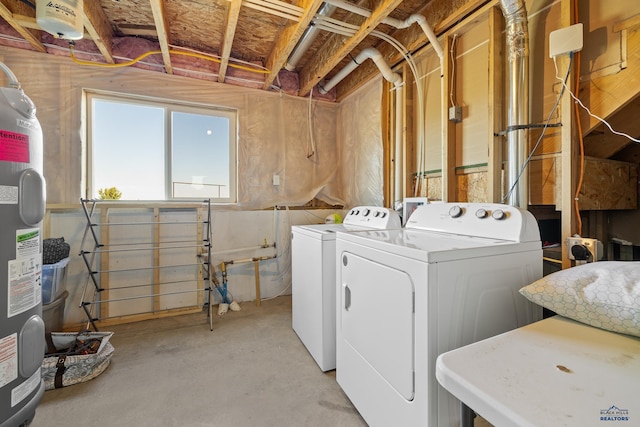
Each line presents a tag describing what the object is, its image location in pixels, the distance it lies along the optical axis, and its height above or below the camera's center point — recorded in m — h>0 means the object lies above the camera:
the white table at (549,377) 0.49 -0.36
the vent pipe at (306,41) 1.98 +1.53
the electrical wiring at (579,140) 1.27 +0.34
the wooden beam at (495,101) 1.58 +0.65
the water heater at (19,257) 1.00 -0.16
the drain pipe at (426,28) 1.80 +1.29
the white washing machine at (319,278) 1.69 -0.44
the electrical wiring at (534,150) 1.36 +0.33
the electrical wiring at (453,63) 1.88 +1.04
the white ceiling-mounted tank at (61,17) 1.41 +1.06
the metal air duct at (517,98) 1.41 +0.61
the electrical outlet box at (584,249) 1.17 -0.17
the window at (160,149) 2.51 +0.65
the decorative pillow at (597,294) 0.74 -0.25
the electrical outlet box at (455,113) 1.85 +0.68
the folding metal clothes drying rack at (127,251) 2.27 -0.34
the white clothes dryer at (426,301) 0.92 -0.34
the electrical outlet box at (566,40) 1.21 +0.78
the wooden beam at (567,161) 1.26 +0.24
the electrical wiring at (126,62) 2.24 +1.32
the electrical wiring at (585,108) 1.22 +0.48
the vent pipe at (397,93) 2.29 +1.03
